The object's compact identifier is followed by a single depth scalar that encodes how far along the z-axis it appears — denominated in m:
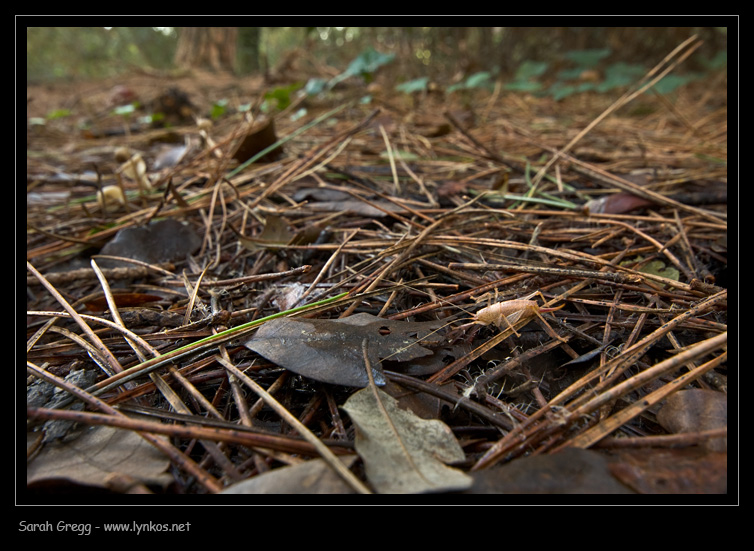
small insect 0.20
